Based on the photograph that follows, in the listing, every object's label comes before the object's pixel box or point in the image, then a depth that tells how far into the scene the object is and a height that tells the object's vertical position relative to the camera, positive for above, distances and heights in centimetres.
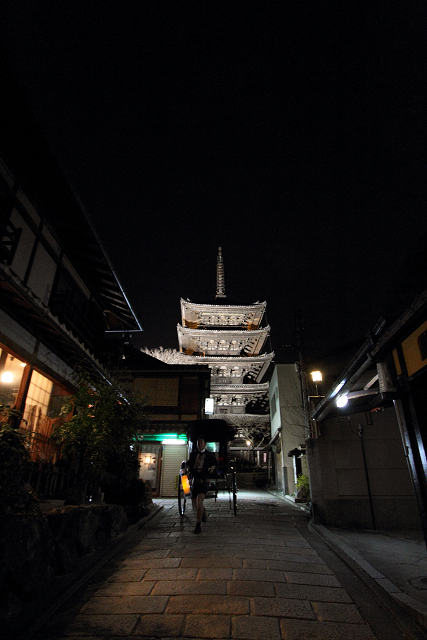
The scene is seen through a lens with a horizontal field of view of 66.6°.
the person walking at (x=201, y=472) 818 -7
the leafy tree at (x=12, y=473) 404 -7
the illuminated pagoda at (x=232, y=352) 4162 +1474
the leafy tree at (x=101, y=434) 795 +78
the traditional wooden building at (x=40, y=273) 795 +557
